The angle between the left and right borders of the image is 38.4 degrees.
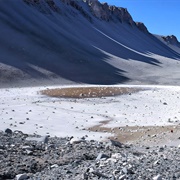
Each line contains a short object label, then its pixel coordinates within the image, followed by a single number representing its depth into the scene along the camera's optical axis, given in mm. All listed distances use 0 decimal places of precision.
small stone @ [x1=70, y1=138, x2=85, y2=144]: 8790
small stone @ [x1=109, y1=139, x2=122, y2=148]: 8649
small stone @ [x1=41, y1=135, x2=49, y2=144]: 8825
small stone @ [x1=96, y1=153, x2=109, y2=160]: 6802
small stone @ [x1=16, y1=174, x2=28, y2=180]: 5665
